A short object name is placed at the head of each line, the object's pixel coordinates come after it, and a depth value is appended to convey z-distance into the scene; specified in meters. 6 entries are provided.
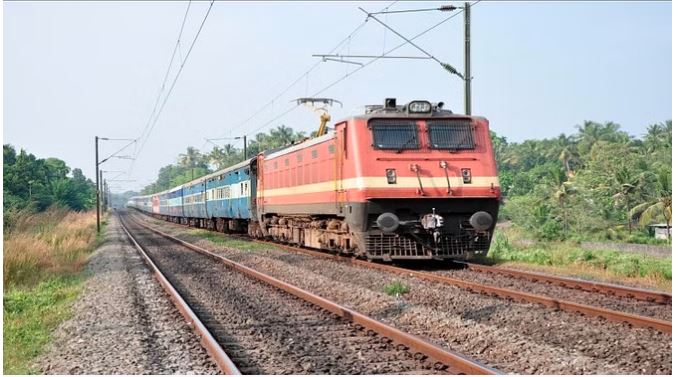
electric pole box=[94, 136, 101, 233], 46.53
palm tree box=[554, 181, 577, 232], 52.48
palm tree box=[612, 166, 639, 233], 49.41
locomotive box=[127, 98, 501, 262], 15.04
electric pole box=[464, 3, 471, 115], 19.38
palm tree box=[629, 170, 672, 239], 41.69
